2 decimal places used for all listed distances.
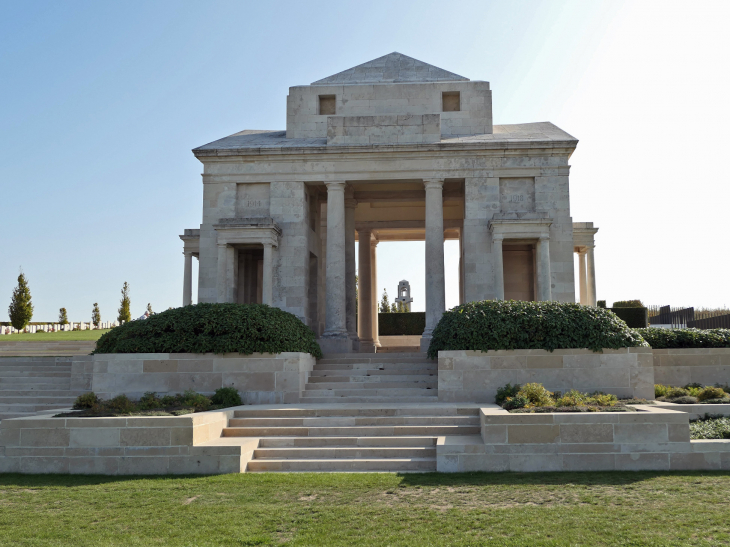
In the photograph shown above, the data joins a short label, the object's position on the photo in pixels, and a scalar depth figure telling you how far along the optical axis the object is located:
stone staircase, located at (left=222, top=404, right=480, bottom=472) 12.57
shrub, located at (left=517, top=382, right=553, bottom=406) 14.13
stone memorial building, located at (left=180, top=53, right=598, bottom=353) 24.80
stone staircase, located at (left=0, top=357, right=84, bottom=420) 19.62
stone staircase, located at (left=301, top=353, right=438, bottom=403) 18.14
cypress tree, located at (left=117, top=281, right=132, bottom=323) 66.93
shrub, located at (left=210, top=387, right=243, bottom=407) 16.62
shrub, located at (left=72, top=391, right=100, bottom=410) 15.42
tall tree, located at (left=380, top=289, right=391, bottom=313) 65.46
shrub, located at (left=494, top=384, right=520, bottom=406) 15.92
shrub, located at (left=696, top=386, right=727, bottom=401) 15.84
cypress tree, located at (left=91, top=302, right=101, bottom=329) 73.19
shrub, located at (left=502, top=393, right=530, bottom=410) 13.89
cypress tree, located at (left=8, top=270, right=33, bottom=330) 56.01
